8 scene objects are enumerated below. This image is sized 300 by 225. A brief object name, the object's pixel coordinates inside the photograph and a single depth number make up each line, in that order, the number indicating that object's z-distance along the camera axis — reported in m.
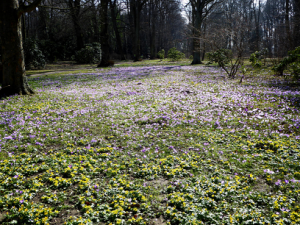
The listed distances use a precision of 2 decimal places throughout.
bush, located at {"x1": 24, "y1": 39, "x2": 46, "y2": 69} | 20.30
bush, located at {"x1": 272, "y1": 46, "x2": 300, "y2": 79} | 11.01
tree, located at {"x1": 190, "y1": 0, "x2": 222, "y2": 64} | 25.88
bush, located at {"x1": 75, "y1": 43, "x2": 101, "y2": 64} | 29.27
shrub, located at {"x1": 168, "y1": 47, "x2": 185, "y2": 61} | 36.56
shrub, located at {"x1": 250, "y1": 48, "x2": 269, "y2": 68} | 16.11
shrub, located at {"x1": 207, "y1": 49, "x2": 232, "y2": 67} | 15.41
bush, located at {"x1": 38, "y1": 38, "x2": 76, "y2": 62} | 28.69
